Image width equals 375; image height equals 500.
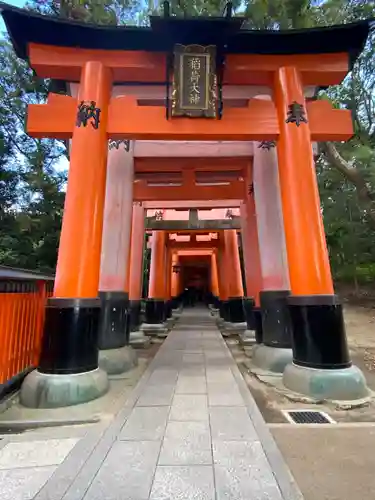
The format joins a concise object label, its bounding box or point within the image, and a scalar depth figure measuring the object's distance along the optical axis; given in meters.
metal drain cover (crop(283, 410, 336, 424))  3.59
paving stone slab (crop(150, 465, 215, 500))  2.07
